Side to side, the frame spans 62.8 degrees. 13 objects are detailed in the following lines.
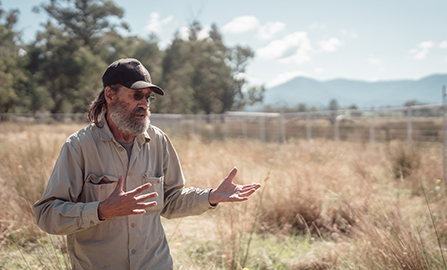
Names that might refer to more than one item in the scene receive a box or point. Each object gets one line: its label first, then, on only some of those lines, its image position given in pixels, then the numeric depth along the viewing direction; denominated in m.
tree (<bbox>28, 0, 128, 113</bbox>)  33.00
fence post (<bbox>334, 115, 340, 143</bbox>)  13.34
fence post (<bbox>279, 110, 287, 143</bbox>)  16.13
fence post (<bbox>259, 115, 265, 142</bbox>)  17.84
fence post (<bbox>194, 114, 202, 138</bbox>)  20.59
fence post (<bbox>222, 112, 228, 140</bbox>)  20.02
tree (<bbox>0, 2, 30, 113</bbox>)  30.70
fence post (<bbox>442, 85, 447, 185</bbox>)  6.01
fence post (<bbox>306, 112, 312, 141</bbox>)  15.21
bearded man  1.98
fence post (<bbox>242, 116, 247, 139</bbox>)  18.95
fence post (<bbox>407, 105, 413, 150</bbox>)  10.59
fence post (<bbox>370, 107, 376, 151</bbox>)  12.04
